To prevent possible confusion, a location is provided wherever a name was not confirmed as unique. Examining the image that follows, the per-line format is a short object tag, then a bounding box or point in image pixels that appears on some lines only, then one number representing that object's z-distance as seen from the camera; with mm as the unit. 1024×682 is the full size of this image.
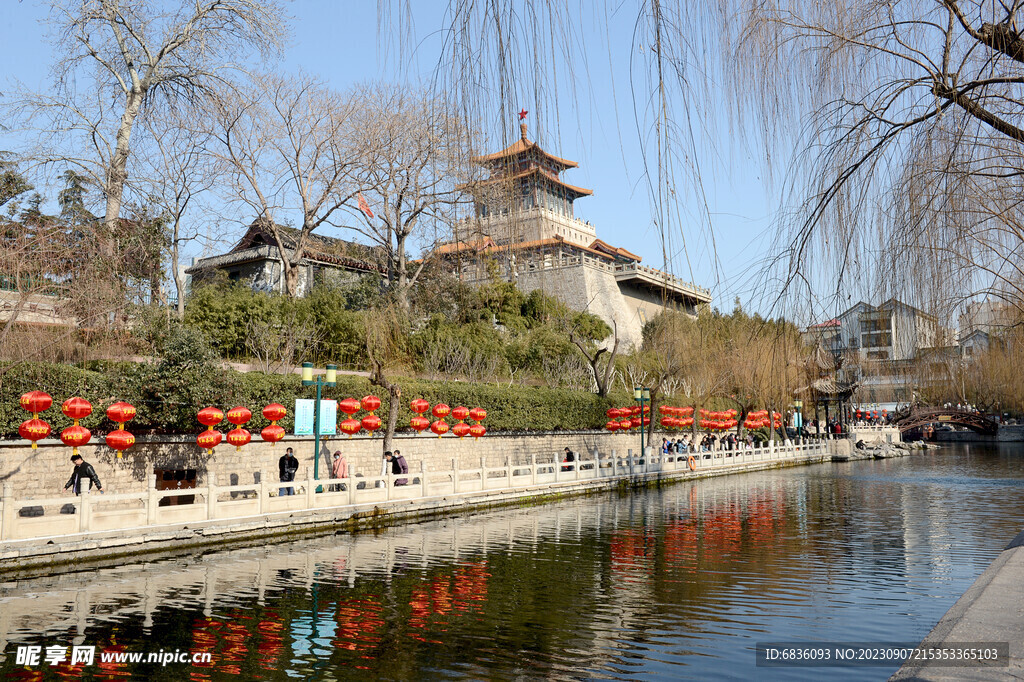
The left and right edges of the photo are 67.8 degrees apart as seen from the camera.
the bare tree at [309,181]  25180
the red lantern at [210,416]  13547
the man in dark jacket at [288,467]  14844
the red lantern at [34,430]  11641
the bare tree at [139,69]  19594
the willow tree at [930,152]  4035
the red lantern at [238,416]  13914
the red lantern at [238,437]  14023
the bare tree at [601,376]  27539
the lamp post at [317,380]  15680
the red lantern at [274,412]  15047
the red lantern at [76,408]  11945
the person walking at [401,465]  16781
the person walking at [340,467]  15633
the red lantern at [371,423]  17422
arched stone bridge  46844
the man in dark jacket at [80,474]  11766
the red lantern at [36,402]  11484
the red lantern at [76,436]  11867
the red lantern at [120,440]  12594
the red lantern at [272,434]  14898
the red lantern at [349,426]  16609
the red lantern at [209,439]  13711
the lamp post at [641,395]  26109
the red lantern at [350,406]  16453
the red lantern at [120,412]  12541
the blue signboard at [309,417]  16547
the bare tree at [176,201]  21516
